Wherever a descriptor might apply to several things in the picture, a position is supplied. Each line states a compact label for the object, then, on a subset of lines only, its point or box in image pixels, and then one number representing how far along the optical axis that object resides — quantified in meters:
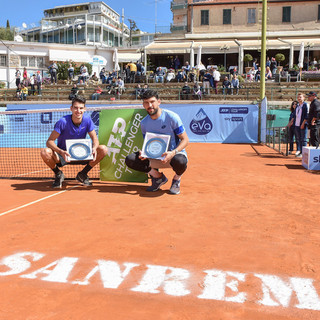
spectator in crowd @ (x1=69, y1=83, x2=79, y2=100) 24.01
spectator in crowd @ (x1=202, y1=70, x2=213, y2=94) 24.30
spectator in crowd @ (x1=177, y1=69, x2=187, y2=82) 27.61
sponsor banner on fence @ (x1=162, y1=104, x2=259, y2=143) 19.12
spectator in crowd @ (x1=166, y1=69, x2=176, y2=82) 27.91
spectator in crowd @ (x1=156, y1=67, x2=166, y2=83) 28.20
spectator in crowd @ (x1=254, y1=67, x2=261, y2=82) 28.05
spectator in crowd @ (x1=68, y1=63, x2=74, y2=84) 30.36
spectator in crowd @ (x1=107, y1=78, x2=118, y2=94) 24.86
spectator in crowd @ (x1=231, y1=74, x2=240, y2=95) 23.70
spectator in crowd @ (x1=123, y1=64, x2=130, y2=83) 29.05
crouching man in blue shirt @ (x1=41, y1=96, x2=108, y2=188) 7.03
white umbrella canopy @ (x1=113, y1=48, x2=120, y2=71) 33.17
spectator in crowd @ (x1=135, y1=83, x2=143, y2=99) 24.14
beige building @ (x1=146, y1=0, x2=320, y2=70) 34.00
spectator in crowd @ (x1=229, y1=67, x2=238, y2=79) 27.92
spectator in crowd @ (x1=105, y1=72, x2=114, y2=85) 28.91
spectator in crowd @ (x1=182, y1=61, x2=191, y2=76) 28.98
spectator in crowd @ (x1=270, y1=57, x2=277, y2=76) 28.77
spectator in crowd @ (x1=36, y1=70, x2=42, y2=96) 27.67
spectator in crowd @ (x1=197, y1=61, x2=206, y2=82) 27.03
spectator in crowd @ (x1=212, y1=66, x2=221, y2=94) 24.55
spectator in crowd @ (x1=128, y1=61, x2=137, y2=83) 28.74
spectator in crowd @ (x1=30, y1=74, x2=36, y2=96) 27.06
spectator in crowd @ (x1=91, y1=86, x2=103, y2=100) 24.39
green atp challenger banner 7.55
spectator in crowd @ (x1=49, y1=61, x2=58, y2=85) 31.41
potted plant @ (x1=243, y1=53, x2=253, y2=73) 33.03
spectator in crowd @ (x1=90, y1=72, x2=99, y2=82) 32.44
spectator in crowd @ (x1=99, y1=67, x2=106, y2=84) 30.80
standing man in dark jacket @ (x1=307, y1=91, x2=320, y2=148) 11.12
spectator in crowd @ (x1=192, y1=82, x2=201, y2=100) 22.67
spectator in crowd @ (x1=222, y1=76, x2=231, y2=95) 22.50
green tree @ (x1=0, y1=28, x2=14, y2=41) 72.00
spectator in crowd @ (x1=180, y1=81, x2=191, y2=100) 22.89
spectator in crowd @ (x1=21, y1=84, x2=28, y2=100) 25.73
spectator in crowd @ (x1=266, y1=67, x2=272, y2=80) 27.49
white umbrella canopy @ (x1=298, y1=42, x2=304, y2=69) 26.73
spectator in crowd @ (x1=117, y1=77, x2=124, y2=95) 24.60
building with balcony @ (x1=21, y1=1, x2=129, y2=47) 65.38
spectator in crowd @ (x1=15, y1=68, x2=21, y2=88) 28.11
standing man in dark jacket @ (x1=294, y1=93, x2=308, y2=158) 12.40
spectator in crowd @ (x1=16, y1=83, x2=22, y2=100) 26.31
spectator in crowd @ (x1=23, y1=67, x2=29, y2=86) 30.17
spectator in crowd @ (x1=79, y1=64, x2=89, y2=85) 29.88
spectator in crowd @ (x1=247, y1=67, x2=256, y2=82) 27.94
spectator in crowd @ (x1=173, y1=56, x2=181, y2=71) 34.10
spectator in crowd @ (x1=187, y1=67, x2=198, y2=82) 26.98
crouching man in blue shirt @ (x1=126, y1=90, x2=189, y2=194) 6.54
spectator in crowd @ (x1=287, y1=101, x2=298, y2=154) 13.36
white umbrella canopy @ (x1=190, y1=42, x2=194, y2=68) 33.46
